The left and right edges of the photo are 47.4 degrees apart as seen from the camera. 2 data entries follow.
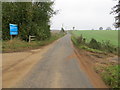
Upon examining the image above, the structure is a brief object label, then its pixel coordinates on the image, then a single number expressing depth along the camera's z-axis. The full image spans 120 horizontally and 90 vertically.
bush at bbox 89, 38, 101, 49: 19.24
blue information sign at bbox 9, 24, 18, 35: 16.03
